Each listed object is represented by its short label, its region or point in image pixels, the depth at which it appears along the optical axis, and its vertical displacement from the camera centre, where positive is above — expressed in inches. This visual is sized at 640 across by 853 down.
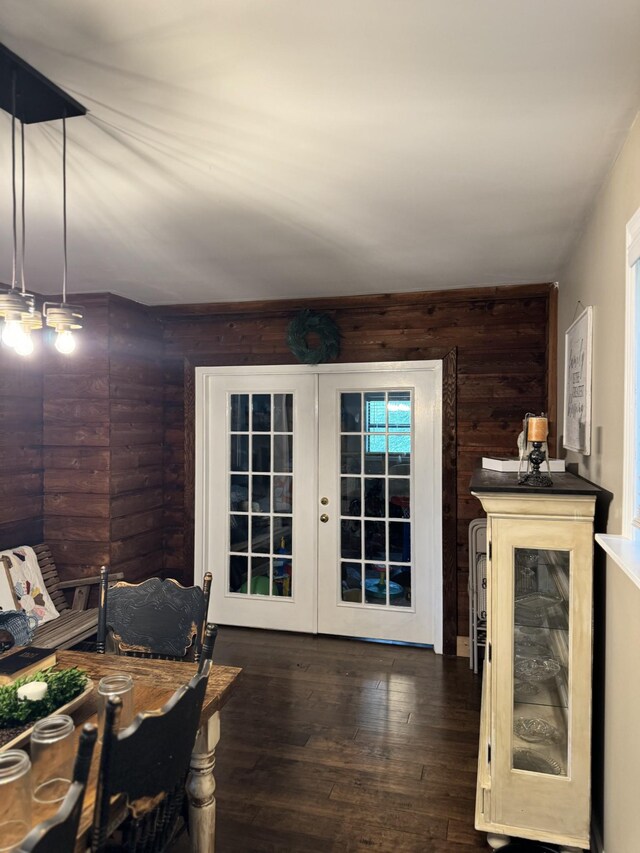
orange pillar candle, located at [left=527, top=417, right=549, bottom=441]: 89.8 -1.0
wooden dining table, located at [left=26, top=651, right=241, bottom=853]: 72.3 -35.8
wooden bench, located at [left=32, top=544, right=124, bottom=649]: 136.3 -50.3
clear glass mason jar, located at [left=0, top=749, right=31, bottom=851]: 47.7 -31.8
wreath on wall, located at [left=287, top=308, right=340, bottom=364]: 167.5 +25.2
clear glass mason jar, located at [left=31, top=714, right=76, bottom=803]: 53.4 -31.8
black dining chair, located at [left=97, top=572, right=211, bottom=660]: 91.9 -31.4
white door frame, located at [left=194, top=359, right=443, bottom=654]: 164.1 -4.7
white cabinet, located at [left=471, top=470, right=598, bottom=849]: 85.4 -36.8
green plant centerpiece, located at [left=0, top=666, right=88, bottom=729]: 62.5 -31.3
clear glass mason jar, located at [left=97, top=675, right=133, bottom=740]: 64.6 -30.1
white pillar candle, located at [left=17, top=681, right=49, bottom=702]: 64.9 -30.3
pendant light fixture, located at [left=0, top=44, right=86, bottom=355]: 60.9 +35.8
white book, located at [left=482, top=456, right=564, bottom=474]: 105.8 -8.1
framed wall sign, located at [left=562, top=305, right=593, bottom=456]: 95.7 +6.9
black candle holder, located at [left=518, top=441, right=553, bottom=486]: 89.4 -8.1
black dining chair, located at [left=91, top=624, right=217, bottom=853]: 48.3 -30.9
